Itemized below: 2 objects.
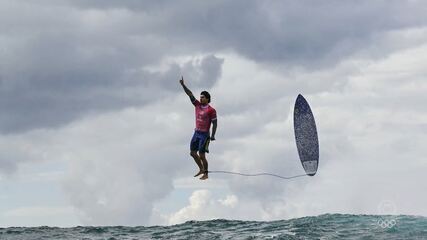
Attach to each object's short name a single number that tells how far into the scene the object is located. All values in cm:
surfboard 2922
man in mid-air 2555
